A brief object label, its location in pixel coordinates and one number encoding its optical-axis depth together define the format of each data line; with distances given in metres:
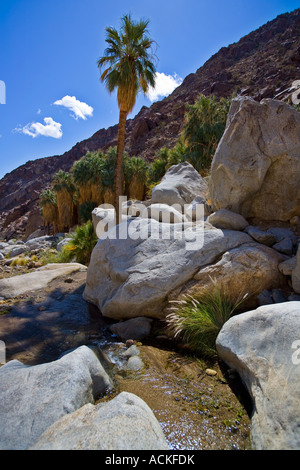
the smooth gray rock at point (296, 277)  3.94
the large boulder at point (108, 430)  1.73
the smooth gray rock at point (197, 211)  6.53
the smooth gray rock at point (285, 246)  4.81
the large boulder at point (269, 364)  1.99
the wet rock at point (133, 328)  4.39
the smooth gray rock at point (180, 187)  8.45
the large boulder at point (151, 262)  4.64
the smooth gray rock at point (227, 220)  5.38
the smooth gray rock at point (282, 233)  5.05
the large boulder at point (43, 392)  2.14
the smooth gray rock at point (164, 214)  6.36
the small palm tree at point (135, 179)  23.66
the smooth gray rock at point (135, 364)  3.38
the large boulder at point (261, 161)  5.30
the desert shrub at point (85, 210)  23.45
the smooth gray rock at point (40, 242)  19.35
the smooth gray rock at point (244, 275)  4.38
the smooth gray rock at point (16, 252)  17.12
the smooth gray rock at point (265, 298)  4.17
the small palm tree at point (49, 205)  28.48
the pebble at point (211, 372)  3.17
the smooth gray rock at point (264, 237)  5.01
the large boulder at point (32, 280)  6.88
